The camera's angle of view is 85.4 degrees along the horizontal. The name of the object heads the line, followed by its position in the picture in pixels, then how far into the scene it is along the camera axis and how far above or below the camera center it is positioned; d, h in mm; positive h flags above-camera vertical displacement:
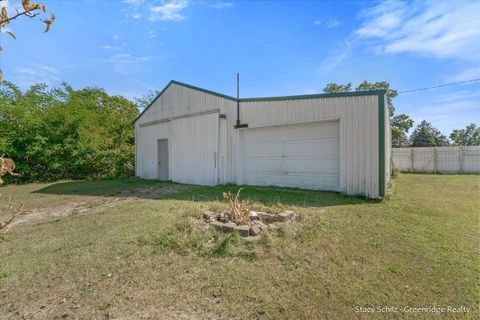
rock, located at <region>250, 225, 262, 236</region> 3861 -1081
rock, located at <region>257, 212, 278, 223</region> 4473 -1030
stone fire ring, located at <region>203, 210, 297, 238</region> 3885 -1045
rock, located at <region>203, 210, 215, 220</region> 4585 -1007
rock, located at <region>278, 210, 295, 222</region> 4410 -990
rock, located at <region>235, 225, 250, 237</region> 3853 -1080
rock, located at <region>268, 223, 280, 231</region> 4035 -1072
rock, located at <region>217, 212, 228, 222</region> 4426 -1014
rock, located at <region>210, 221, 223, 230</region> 4055 -1053
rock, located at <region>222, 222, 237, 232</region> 3946 -1044
